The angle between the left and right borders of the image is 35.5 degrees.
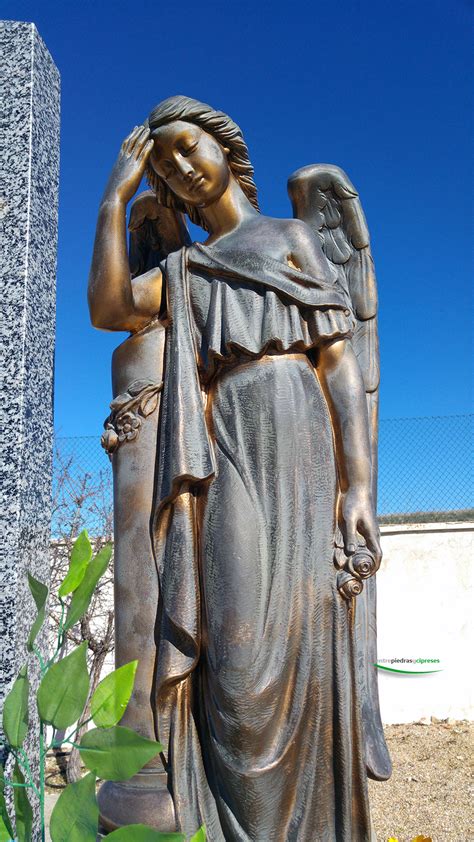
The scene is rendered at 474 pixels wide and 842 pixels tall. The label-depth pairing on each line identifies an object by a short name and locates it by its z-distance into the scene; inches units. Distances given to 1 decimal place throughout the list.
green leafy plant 25.5
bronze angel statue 74.8
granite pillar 92.3
